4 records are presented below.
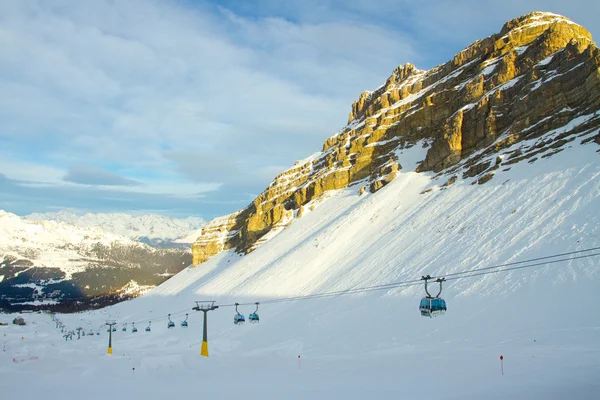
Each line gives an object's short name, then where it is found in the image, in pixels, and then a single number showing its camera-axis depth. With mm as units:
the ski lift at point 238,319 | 43125
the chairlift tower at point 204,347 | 41250
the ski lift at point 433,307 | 24719
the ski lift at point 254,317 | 41094
